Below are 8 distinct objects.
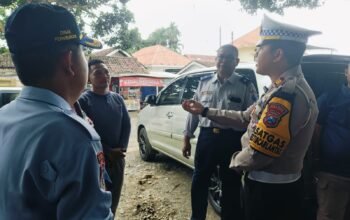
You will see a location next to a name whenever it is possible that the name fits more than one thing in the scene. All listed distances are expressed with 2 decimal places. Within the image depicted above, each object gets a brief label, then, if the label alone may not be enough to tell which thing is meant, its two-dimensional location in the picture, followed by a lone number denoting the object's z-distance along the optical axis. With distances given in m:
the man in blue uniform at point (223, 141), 2.78
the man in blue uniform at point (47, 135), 0.75
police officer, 1.59
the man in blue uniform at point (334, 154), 2.09
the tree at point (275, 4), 5.95
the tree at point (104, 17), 7.78
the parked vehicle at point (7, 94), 5.57
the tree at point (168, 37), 49.72
